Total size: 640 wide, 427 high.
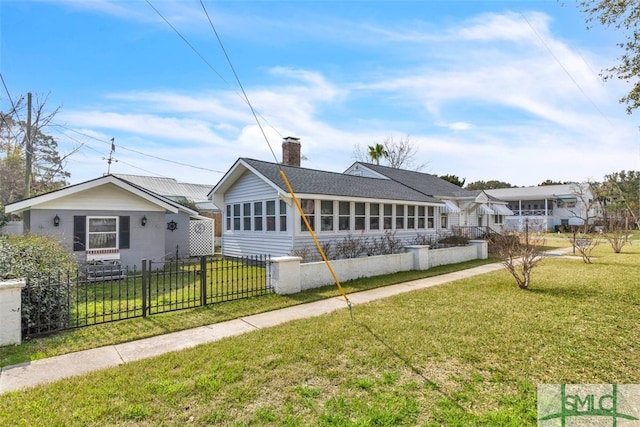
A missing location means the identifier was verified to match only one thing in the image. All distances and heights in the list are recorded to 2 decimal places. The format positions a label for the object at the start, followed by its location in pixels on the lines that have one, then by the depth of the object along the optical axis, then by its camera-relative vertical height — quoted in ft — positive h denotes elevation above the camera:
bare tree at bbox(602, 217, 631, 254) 58.39 -2.61
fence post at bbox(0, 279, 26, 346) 16.19 -4.28
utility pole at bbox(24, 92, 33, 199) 61.67 +12.78
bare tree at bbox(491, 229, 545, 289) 29.53 -3.51
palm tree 115.85 +23.88
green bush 17.84 -3.29
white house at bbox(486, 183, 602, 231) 124.47 +4.85
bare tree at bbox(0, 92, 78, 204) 78.33 +19.75
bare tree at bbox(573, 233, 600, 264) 46.58 -4.29
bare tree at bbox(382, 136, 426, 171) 132.73 +27.18
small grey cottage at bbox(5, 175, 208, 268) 35.58 +0.51
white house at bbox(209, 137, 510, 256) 42.68 +1.95
